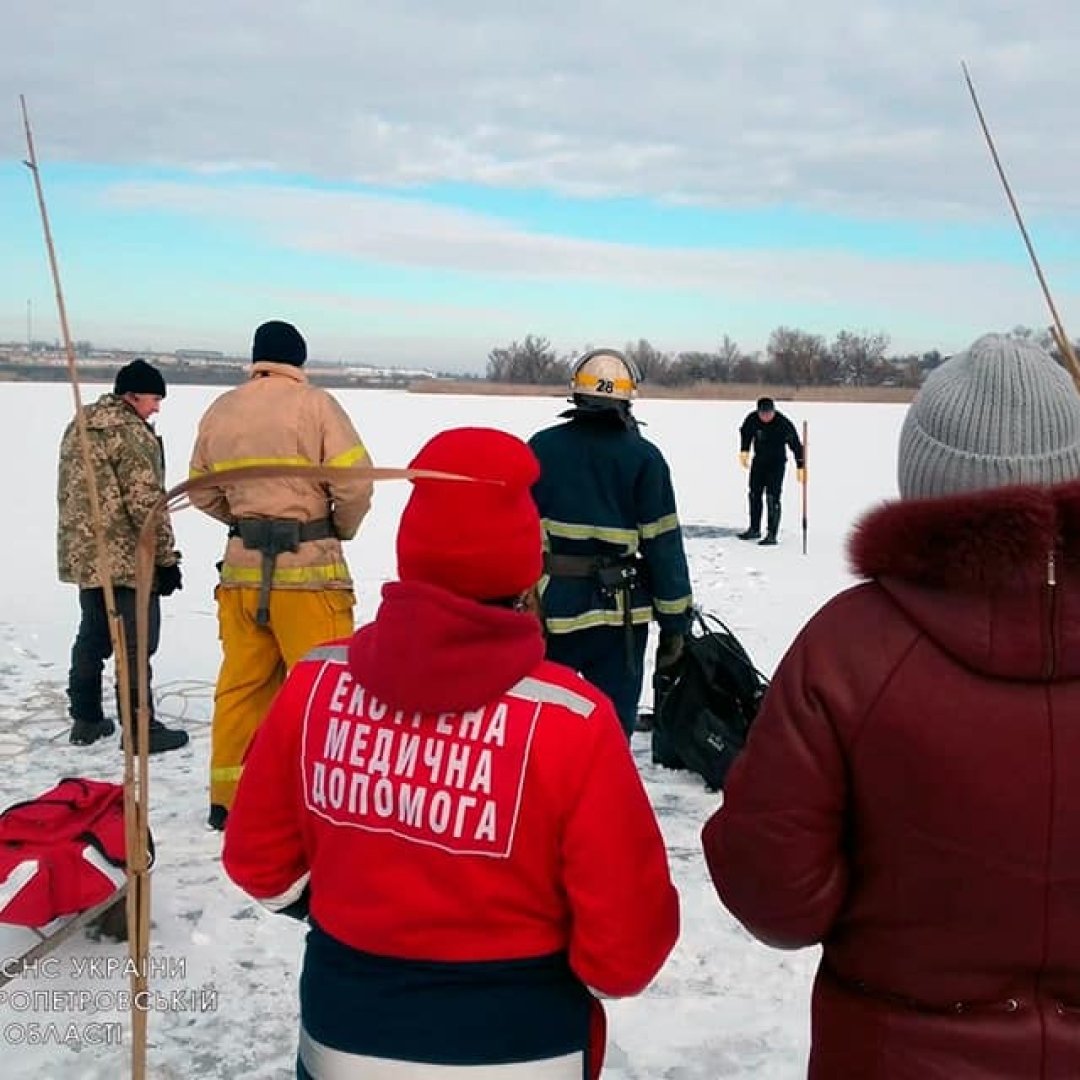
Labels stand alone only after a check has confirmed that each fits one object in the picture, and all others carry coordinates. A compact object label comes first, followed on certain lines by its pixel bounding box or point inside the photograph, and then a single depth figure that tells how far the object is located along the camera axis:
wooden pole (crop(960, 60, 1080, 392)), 1.81
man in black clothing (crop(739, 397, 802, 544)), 12.51
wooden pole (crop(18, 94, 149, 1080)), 2.09
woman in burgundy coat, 1.46
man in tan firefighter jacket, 4.27
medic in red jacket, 1.69
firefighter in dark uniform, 4.35
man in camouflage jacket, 5.29
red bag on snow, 3.41
